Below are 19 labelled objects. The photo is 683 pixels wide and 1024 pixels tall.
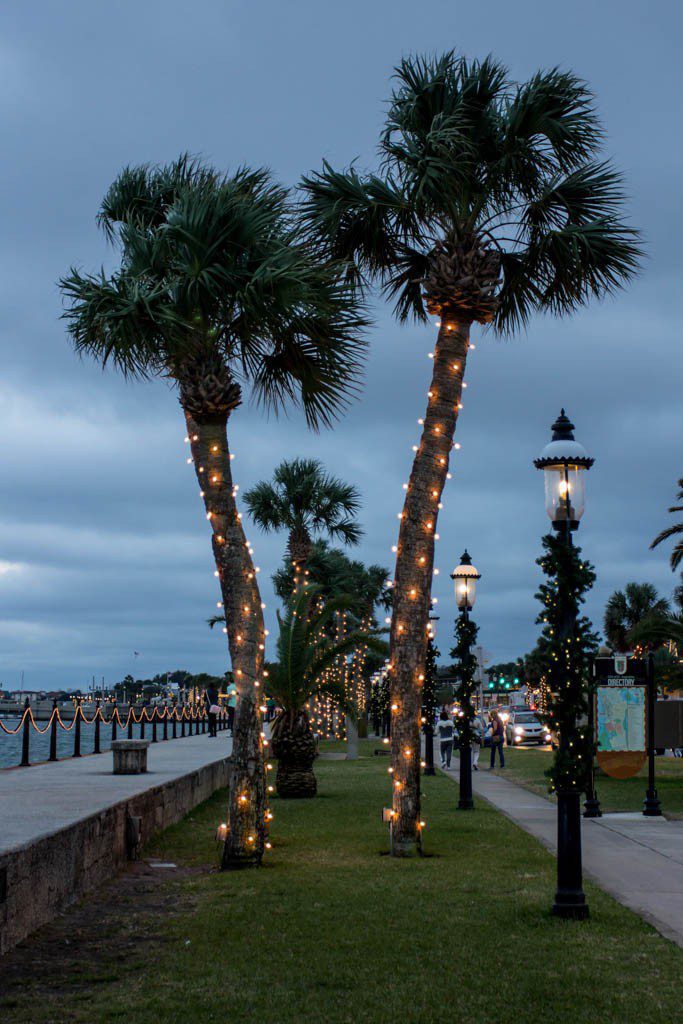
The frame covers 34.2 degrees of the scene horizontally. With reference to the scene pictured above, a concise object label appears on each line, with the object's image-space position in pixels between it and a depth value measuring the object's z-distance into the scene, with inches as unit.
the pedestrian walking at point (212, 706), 1584.6
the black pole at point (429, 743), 1050.1
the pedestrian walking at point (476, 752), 1185.0
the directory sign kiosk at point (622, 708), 810.8
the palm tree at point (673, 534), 1510.8
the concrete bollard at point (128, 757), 657.6
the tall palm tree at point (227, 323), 462.6
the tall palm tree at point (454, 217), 508.1
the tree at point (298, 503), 1454.2
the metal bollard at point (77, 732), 869.2
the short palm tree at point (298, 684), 836.0
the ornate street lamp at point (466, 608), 750.9
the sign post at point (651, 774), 724.7
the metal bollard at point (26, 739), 731.4
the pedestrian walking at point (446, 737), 1289.4
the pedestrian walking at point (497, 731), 1249.2
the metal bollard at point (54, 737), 804.0
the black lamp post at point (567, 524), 355.9
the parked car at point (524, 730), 2058.3
